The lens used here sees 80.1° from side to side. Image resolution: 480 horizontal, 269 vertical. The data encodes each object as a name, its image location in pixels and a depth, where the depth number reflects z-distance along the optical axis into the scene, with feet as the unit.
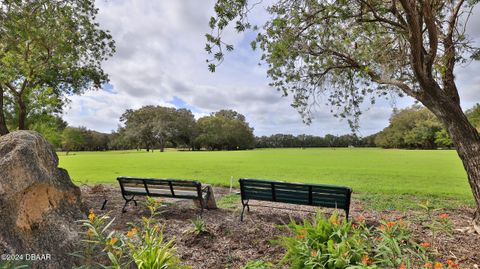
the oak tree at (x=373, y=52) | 17.47
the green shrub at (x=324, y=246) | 9.00
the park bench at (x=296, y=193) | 19.19
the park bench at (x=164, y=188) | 22.26
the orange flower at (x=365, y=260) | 7.86
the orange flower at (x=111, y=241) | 8.13
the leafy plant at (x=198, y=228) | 16.90
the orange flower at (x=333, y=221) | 10.82
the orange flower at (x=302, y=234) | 10.44
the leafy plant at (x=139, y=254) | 8.78
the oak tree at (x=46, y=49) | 25.17
